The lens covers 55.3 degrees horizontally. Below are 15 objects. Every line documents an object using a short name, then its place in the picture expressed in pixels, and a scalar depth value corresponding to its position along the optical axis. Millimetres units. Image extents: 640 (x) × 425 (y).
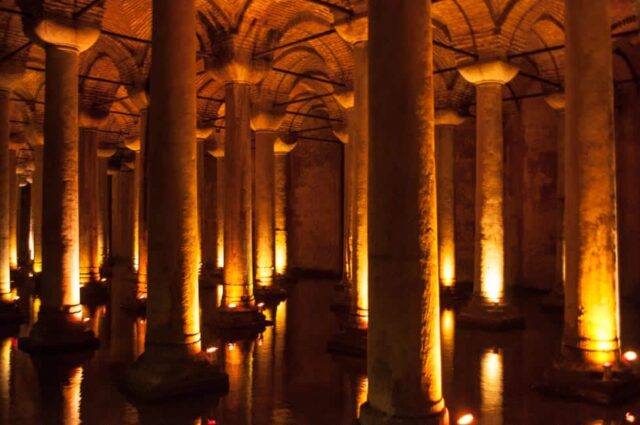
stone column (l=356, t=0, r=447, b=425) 4613
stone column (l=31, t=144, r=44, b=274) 18516
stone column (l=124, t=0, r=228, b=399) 7016
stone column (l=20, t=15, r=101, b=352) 9703
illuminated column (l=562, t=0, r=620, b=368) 7180
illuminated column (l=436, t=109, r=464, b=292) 16062
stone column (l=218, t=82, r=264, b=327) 11891
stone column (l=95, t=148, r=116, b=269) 23022
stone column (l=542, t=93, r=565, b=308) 14734
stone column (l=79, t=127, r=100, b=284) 15562
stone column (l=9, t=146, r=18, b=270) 20812
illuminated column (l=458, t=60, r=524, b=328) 12203
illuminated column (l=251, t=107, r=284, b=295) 16016
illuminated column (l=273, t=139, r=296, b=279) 21203
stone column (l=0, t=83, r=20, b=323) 12352
